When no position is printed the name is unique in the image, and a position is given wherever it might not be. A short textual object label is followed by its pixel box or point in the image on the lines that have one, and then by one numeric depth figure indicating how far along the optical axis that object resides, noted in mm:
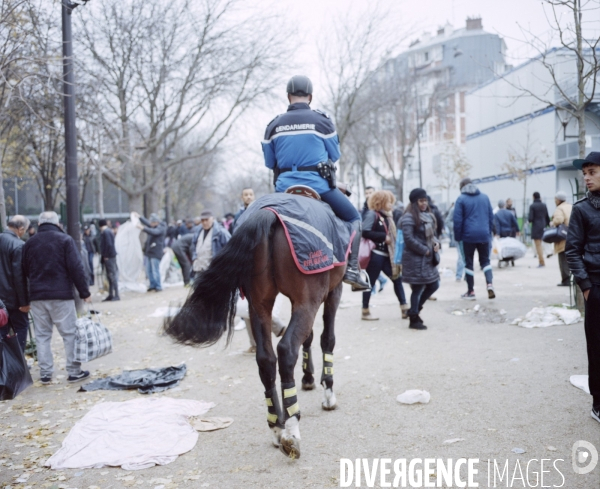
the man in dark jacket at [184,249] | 16141
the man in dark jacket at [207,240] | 9992
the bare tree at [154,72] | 20484
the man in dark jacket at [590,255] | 4664
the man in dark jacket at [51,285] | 7312
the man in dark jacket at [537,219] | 17938
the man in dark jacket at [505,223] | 17625
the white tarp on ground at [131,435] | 4617
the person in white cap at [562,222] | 11615
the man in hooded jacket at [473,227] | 10898
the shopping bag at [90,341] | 7566
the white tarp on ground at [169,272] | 19320
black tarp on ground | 6789
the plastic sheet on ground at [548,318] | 8664
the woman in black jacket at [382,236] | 9938
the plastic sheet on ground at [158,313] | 12611
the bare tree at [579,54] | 8039
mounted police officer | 5316
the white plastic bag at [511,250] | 17094
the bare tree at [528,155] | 34656
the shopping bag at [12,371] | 5617
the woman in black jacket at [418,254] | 9086
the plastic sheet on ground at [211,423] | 5270
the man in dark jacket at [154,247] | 16969
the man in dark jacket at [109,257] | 15852
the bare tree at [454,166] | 43344
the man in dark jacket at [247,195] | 10242
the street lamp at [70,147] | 10586
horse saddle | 5270
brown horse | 4531
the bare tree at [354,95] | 27969
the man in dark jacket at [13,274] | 7480
